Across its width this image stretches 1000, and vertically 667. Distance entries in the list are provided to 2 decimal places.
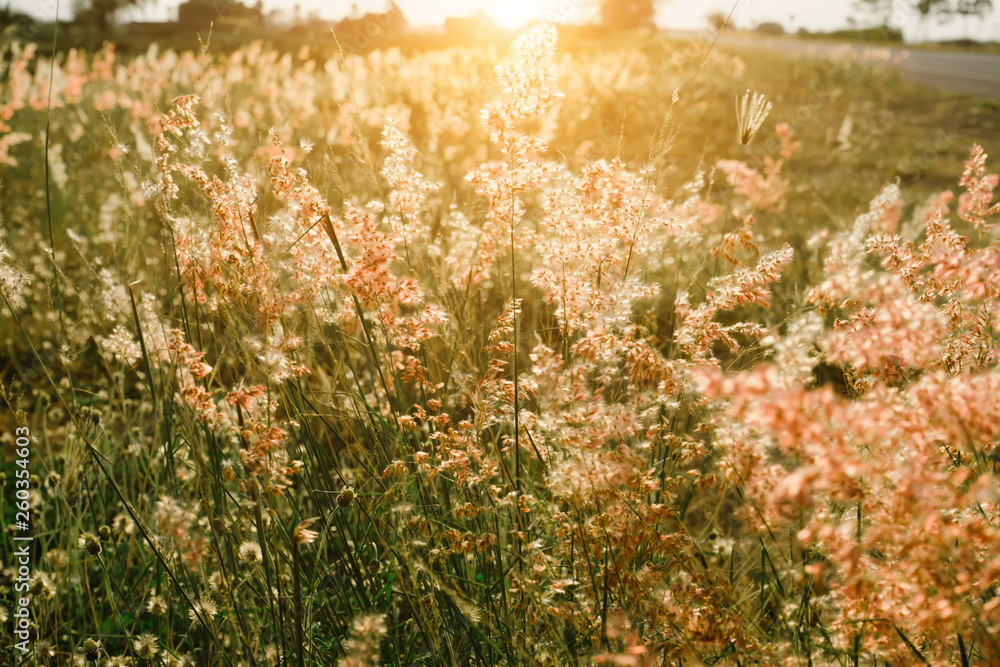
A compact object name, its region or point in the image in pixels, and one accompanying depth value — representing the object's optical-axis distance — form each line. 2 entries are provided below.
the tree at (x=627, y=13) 33.91
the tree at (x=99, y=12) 36.73
